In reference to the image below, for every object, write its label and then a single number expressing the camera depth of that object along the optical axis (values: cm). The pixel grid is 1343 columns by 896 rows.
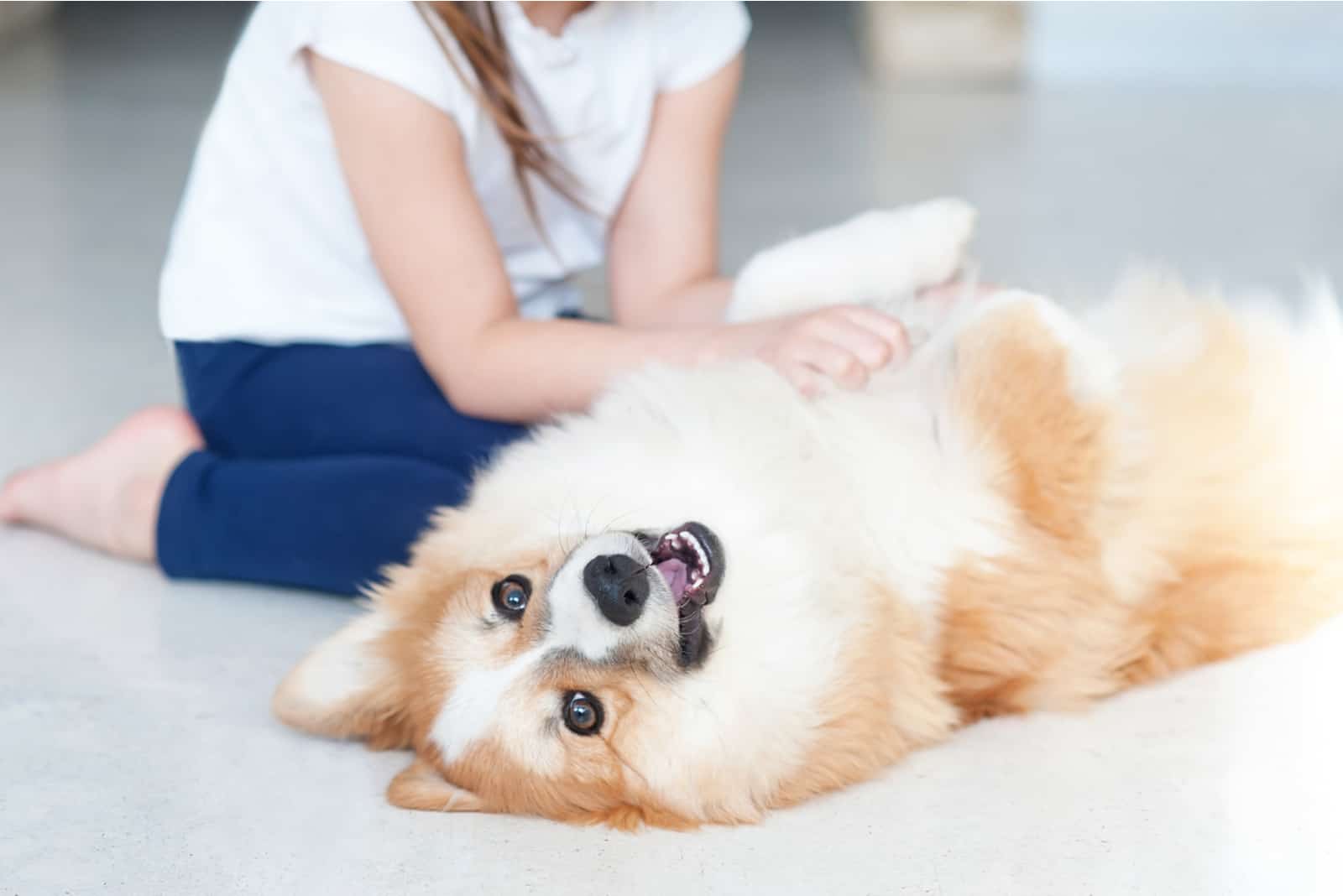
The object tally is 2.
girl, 165
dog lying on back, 142
